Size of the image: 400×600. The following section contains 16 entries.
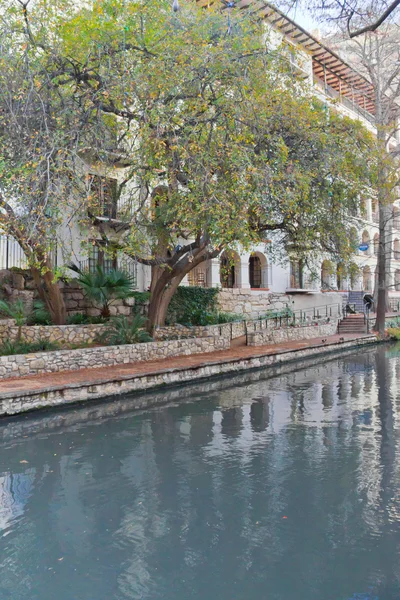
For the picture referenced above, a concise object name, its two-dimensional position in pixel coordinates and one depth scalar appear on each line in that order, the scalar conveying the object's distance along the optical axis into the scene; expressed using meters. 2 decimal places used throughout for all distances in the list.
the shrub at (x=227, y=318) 20.12
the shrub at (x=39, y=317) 14.04
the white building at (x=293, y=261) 16.95
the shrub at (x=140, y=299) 17.63
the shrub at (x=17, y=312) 12.84
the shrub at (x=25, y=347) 11.88
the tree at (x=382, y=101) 20.56
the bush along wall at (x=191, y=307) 19.16
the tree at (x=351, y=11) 6.68
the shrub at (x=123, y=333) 14.27
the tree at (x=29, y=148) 9.97
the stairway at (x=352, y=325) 25.75
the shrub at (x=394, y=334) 24.78
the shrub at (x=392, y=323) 27.38
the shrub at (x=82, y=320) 15.01
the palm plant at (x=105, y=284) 15.20
